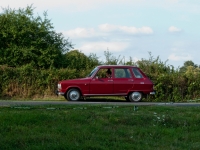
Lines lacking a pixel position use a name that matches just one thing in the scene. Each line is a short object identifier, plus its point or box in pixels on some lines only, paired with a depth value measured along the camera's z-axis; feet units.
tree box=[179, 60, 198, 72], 89.30
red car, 69.67
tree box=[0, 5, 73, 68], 97.45
